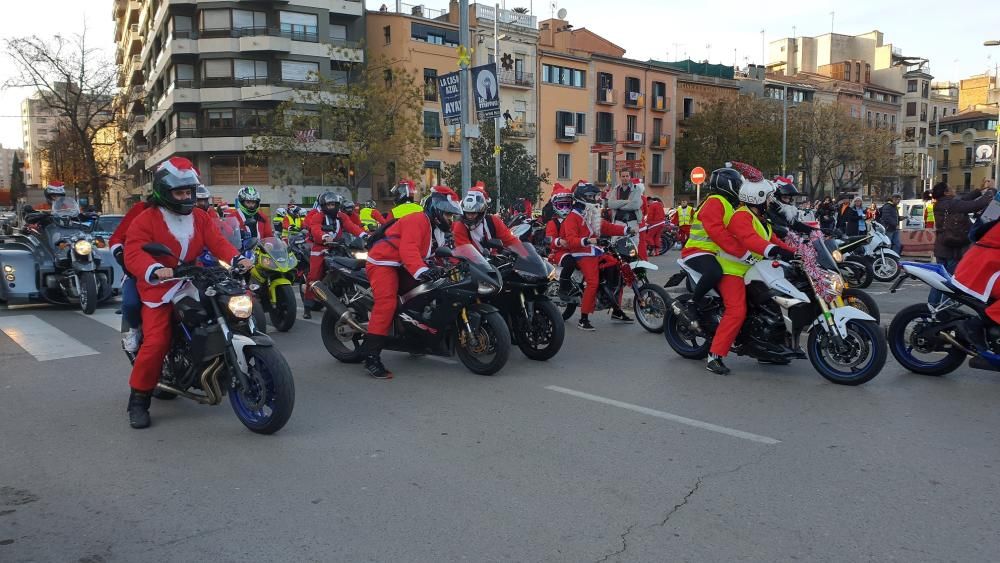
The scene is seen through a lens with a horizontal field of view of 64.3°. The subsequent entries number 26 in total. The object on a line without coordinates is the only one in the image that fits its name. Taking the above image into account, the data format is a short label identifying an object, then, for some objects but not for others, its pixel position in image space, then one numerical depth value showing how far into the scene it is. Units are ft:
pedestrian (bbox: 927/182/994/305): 38.60
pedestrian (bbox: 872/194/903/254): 56.59
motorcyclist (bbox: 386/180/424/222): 32.19
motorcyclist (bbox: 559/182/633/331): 32.37
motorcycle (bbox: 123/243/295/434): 17.26
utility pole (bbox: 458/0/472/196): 47.98
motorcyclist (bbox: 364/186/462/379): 23.32
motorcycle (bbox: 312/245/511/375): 23.13
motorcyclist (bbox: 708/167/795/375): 22.71
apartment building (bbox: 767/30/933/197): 242.17
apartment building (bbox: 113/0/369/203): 141.28
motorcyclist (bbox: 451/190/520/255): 25.79
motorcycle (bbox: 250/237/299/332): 32.94
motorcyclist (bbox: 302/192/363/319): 35.99
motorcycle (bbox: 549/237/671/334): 31.81
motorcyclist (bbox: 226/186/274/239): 35.53
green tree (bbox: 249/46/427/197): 116.57
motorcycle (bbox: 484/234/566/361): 25.00
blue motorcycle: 21.56
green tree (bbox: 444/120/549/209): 124.16
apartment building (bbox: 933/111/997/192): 256.25
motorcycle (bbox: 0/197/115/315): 38.34
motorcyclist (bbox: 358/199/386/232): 47.76
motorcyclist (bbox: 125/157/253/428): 18.25
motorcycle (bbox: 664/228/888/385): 21.70
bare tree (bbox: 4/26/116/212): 131.64
